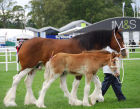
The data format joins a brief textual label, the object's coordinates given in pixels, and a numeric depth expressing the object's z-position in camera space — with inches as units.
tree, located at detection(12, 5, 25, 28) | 3490.9
